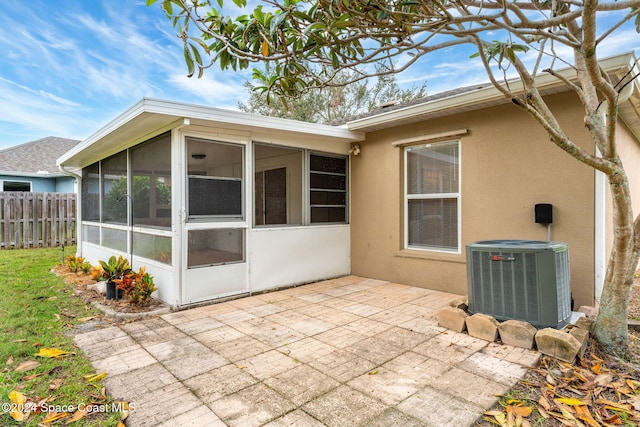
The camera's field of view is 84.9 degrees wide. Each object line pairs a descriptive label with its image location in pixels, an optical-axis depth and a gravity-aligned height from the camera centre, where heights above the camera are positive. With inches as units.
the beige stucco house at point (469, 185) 153.9 +14.0
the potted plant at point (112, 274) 182.9 -31.4
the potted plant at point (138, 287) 169.8 -35.4
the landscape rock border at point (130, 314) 157.9 -45.6
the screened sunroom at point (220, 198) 172.6 +9.5
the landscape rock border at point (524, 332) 110.3 -41.9
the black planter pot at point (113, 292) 182.4 -40.2
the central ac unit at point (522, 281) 121.8 -25.6
